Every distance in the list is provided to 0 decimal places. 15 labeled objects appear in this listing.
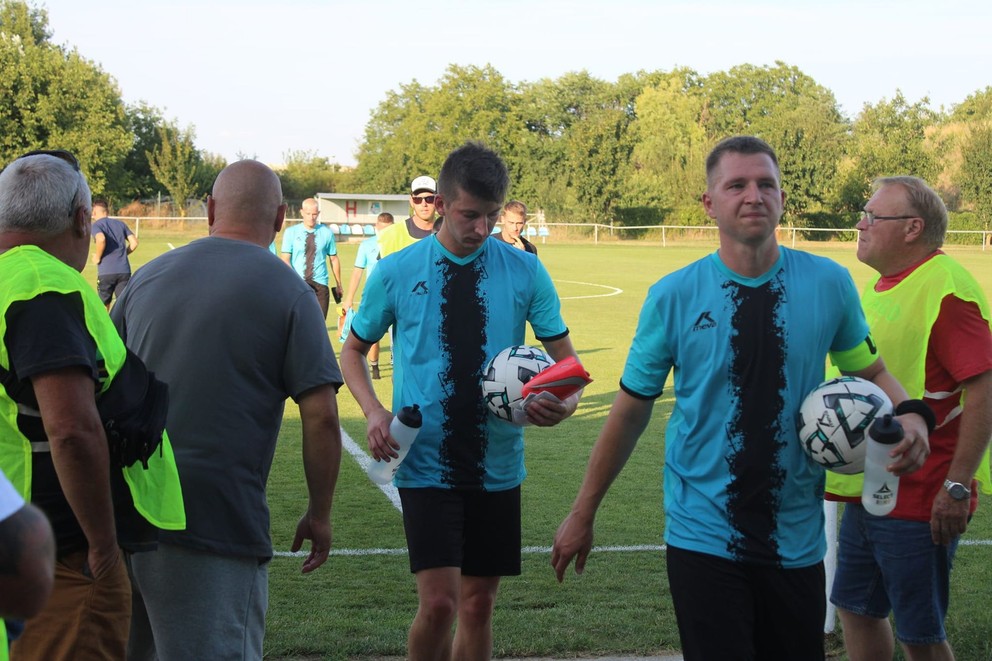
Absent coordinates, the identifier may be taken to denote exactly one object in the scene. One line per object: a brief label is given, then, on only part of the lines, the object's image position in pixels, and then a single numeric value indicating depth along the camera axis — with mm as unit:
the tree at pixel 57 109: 66250
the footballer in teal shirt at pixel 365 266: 13086
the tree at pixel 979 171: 63906
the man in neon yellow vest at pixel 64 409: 2861
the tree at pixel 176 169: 69312
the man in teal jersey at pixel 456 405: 4398
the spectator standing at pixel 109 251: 17594
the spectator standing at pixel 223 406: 3428
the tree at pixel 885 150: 69125
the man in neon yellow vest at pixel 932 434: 3996
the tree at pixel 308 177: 86125
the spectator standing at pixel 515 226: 11241
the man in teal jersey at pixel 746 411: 3369
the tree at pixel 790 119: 68000
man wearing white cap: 10391
